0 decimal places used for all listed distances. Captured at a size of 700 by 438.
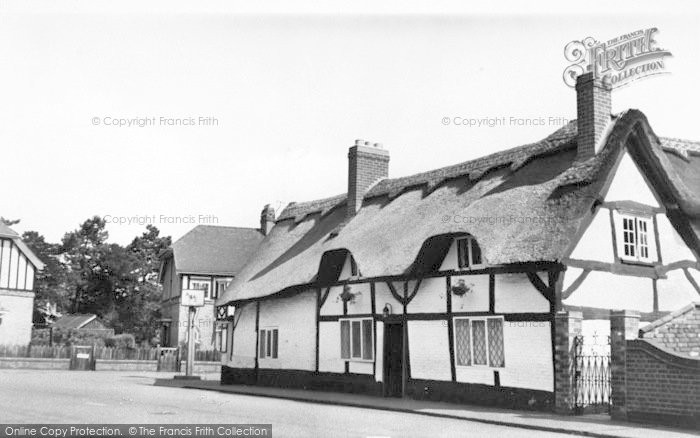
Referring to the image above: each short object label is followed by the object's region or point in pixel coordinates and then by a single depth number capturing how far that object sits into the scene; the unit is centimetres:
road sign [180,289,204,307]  3110
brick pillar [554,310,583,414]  1628
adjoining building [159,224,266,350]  5075
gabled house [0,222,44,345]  4634
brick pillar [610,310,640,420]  1510
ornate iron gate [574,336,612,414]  1642
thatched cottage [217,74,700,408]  1728
